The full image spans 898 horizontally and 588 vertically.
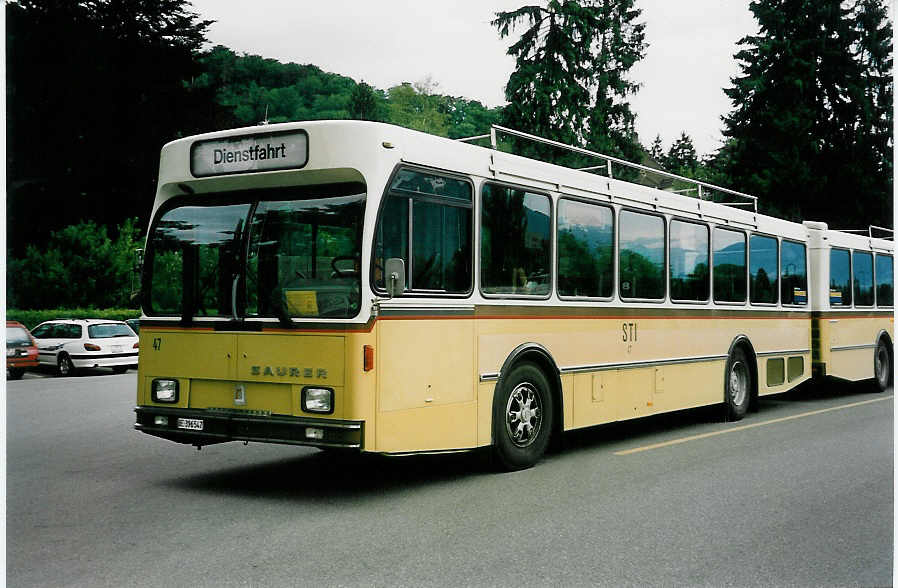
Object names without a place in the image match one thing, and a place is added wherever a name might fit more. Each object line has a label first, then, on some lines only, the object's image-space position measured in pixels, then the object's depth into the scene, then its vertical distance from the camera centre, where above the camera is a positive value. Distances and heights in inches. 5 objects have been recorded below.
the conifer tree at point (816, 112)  1228.5 +272.5
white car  973.2 -30.1
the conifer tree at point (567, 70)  1349.7 +355.9
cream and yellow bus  296.4 +6.8
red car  919.7 -34.4
